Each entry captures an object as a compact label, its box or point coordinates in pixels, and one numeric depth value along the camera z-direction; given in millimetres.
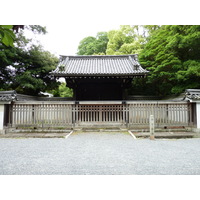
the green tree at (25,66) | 12008
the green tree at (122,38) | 19906
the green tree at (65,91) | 23344
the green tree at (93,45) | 26716
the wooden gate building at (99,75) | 8812
